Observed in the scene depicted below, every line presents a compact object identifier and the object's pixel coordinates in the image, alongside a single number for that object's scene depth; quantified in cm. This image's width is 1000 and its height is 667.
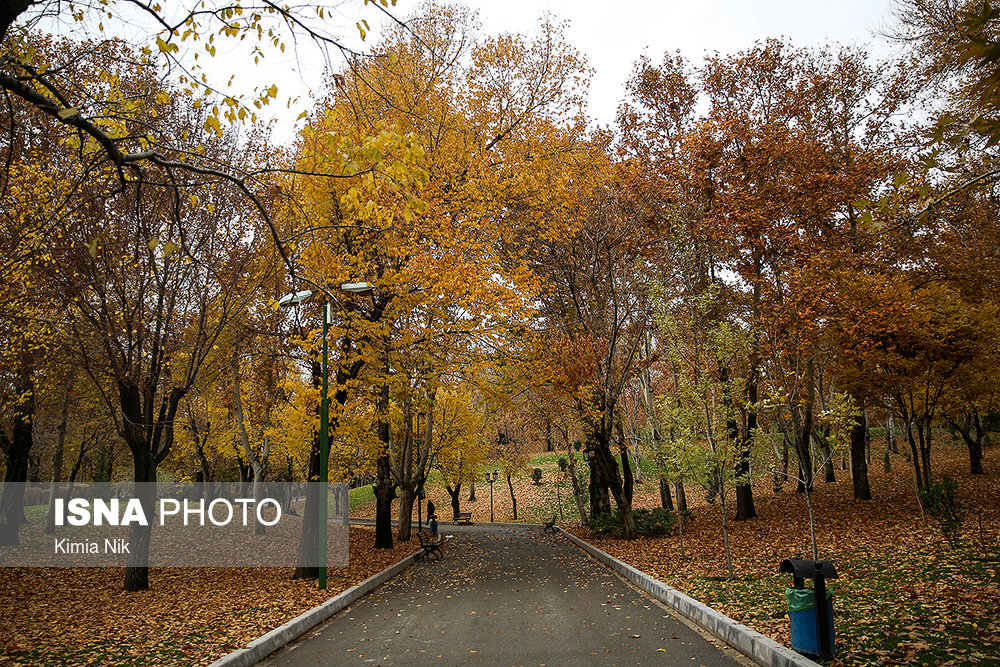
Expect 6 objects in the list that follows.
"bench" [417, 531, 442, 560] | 1988
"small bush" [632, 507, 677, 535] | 1972
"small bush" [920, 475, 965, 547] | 1141
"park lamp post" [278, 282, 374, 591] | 1274
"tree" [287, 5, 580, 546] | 1388
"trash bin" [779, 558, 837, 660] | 573
